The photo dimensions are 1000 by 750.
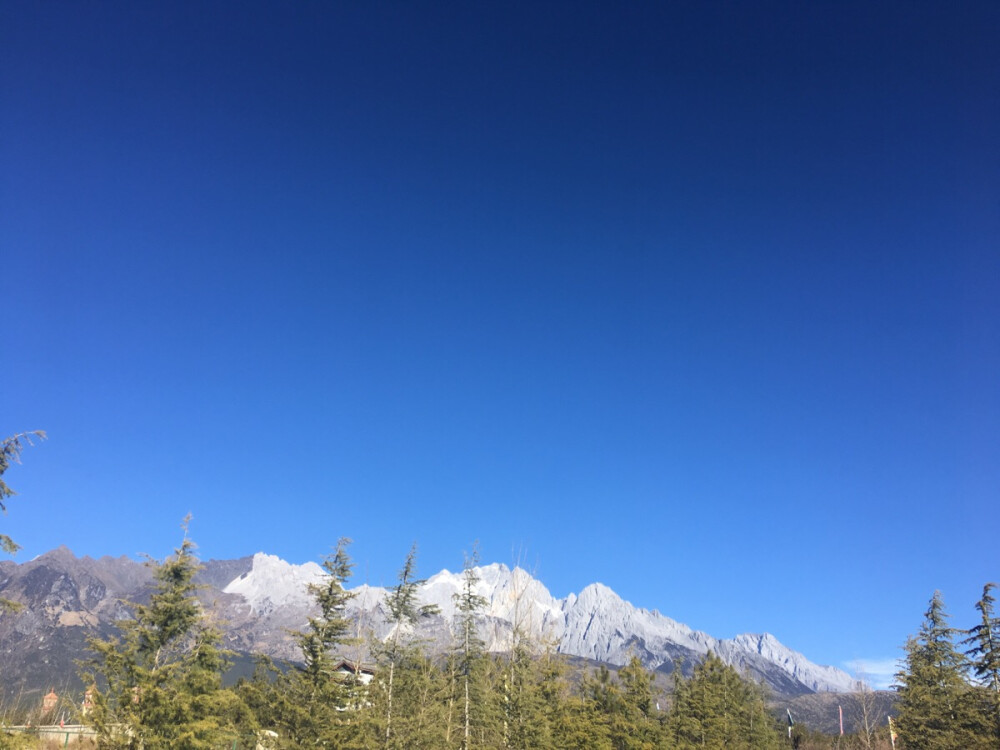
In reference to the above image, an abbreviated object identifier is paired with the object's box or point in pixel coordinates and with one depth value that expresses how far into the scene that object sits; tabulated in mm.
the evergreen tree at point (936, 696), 45625
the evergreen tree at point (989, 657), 41625
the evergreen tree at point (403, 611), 37531
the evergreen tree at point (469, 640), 39938
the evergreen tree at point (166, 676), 24875
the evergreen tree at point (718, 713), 49594
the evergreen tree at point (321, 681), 27672
